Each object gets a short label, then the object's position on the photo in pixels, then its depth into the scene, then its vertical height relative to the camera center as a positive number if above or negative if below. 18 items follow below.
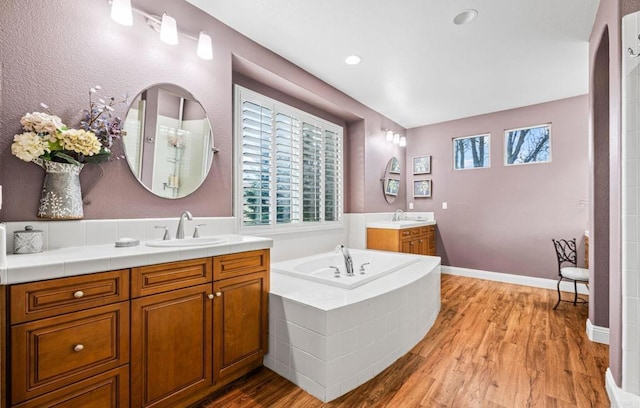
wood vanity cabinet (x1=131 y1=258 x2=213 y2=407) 1.37 -0.67
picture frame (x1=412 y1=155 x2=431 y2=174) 5.09 +0.72
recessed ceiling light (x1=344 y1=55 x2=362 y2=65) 2.87 +1.48
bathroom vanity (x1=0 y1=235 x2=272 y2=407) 1.08 -0.57
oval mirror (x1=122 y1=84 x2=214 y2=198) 1.87 +0.45
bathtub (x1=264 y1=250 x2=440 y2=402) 1.71 -0.81
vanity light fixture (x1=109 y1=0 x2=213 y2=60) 1.63 +1.13
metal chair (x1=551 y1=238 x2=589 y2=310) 2.95 -0.71
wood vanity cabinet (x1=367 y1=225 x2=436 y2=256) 3.90 -0.50
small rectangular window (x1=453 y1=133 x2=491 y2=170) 4.57 +0.87
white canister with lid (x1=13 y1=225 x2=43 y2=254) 1.32 -0.18
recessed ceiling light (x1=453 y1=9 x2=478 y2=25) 2.19 +1.48
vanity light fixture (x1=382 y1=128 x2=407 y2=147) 4.68 +1.11
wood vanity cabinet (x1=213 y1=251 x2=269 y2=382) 1.71 -0.69
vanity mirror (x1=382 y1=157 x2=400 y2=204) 4.66 +0.40
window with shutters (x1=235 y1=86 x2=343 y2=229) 2.78 +0.44
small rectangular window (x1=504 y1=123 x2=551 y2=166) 4.08 +0.89
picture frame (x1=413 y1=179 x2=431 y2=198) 5.07 +0.29
